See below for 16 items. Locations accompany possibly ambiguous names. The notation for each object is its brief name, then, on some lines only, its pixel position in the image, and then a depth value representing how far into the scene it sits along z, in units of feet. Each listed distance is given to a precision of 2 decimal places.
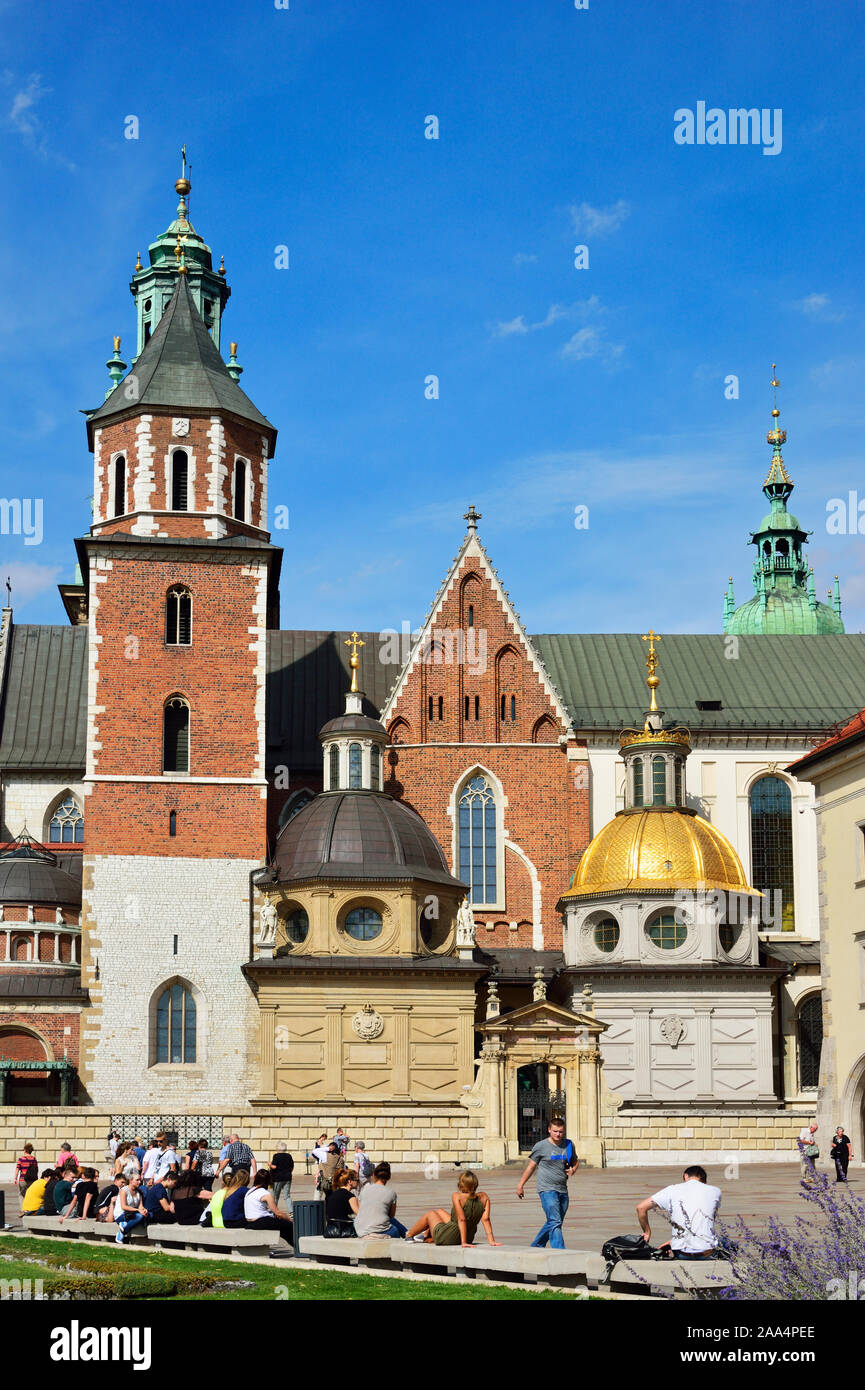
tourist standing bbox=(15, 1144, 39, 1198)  93.40
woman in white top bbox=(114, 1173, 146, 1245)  67.97
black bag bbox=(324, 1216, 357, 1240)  64.49
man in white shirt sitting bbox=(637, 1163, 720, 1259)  51.57
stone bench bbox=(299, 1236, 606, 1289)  51.72
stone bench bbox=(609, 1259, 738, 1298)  47.16
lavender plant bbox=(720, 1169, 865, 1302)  39.45
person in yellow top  76.38
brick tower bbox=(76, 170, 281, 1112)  153.99
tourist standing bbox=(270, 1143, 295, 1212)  84.94
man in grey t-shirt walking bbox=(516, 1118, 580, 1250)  61.38
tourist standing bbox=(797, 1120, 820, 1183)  105.23
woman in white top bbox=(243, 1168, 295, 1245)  64.39
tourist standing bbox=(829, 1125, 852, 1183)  106.63
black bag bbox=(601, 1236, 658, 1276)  51.39
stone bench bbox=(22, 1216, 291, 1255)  61.87
